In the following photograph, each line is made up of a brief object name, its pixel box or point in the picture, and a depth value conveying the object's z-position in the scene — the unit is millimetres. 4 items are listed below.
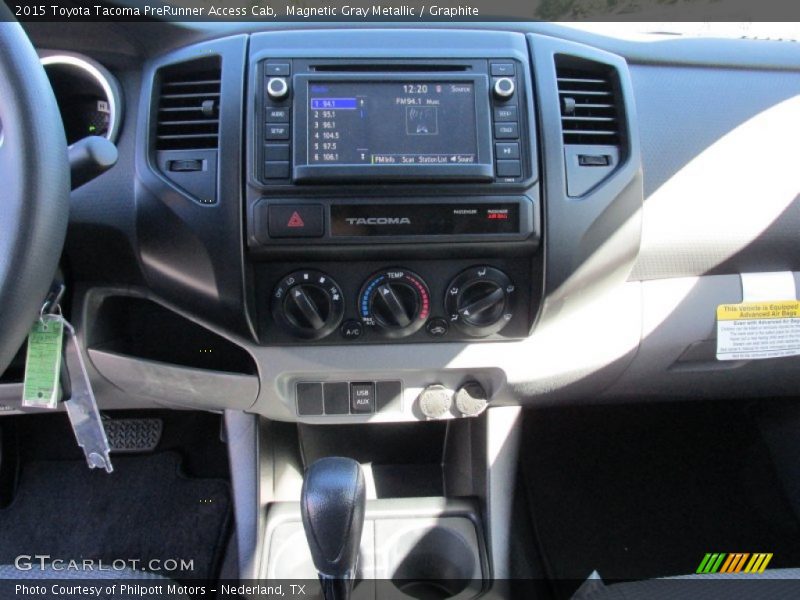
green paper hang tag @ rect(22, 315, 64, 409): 1020
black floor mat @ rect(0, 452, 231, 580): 1725
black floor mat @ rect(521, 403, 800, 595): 1646
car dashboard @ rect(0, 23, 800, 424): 1056
